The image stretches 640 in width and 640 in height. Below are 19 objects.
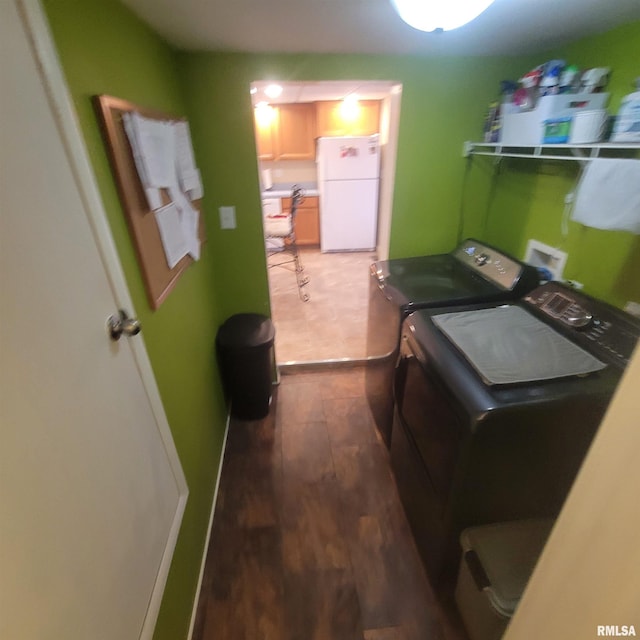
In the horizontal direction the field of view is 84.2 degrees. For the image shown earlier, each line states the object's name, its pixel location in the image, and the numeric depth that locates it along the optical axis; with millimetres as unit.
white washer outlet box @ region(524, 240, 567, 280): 1757
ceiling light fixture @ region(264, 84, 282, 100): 3316
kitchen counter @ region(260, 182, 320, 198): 5210
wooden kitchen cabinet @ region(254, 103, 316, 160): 4898
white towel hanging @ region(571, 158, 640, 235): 1124
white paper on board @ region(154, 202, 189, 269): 1255
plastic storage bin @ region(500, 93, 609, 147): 1367
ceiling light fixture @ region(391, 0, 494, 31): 860
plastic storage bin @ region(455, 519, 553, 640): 1058
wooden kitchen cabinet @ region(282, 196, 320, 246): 5254
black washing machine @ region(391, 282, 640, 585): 987
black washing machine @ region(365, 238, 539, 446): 1612
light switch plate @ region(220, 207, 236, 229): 2023
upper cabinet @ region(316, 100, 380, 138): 4809
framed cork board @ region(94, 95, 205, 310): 921
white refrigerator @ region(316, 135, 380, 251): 4648
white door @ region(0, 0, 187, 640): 523
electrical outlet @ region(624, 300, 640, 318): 1351
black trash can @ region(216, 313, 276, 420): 2012
